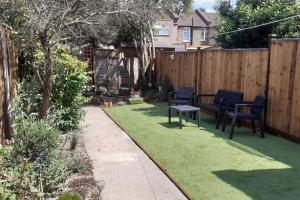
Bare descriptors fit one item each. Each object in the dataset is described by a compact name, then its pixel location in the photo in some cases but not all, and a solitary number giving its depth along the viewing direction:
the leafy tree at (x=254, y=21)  8.83
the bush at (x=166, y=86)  10.00
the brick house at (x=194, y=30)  29.41
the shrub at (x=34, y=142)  3.42
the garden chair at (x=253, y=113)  5.54
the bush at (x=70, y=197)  2.55
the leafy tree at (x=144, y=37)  10.71
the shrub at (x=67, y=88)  5.59
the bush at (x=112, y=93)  10.83
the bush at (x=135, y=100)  9.68
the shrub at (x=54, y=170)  3.13
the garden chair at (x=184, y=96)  7.59
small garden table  6.24
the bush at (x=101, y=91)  10.82
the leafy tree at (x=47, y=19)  3.88
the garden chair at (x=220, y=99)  6.34
